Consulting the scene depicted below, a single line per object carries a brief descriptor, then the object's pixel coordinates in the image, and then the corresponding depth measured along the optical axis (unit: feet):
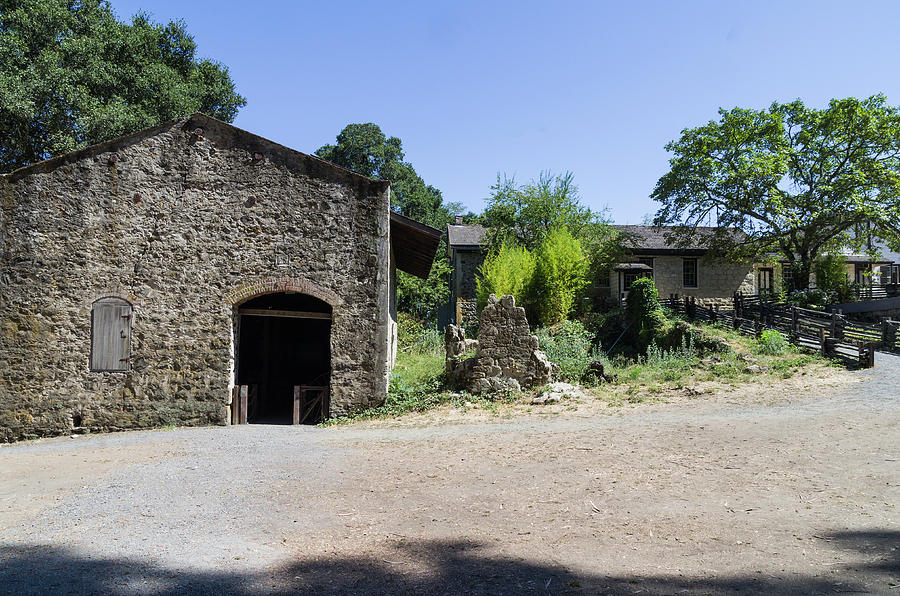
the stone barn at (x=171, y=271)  37.55
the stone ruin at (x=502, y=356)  41.22
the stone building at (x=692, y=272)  90.43
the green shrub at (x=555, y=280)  74.18
